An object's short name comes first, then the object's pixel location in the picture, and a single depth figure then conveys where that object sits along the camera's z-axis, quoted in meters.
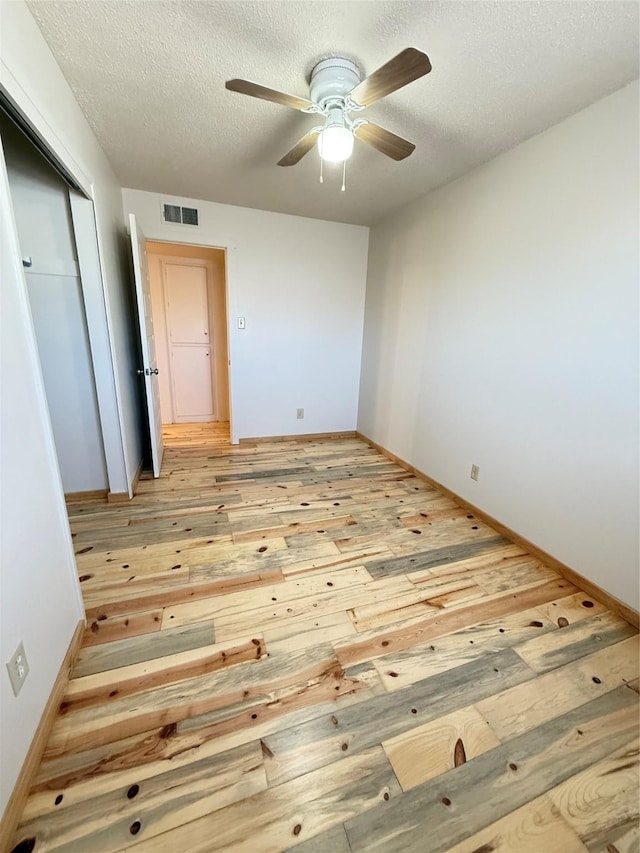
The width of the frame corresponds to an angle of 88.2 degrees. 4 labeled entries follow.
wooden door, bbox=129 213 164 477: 2.54
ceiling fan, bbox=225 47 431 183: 1.28
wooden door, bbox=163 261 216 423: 4.31
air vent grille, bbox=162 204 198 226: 3.07
